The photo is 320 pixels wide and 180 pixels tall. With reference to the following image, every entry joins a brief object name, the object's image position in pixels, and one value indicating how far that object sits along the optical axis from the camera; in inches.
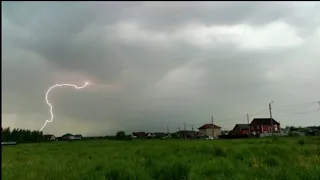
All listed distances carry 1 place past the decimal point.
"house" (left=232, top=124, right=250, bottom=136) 2964.2
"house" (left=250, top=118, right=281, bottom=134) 2861.3
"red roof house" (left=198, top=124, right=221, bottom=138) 3435.3
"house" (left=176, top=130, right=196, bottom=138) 3128.1
